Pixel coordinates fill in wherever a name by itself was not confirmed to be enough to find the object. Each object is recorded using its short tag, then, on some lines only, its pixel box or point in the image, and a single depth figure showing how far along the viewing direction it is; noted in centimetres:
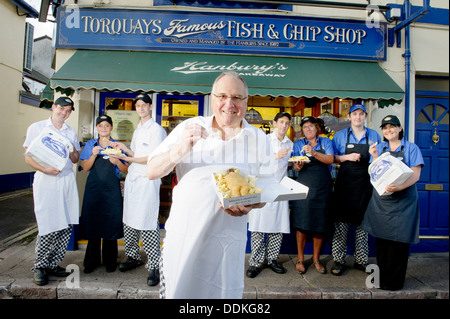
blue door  523
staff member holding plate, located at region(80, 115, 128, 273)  388
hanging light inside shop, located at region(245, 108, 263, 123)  616
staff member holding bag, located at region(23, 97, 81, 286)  350
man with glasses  171
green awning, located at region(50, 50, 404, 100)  426
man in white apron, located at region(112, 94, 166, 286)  377
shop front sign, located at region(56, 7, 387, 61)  481
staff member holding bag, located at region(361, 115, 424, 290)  347
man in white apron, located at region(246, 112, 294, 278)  408
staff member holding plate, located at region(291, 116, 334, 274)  401
